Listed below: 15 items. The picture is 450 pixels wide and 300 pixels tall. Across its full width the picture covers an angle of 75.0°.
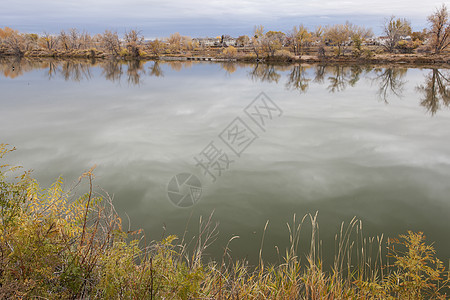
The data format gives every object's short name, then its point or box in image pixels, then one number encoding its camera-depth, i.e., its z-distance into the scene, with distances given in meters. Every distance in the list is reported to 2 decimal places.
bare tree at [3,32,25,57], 49.66
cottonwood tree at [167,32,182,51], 60.30
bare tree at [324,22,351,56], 46.29
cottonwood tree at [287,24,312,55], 52.19
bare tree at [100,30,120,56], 52.50
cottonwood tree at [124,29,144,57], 50.75
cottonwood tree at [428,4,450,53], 41.25
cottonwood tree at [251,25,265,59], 46.12
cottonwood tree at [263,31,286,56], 44.72
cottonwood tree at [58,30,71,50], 58.71
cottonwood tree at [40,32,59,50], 58.53
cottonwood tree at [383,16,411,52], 48.28
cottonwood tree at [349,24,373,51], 42.38
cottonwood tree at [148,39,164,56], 55.09
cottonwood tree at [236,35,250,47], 69.19
